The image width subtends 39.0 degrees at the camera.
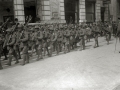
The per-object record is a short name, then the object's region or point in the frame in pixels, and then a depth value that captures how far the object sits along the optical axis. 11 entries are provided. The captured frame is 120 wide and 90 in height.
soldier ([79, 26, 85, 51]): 12.74
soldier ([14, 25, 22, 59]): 9.69
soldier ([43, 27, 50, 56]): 10.64
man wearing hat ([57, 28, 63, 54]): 11.86
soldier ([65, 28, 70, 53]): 12.07
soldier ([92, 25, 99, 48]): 13.28
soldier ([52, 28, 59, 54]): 11.46
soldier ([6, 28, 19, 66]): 9.16
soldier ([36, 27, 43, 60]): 10.21
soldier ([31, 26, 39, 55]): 10.31
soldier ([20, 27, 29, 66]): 9.12
